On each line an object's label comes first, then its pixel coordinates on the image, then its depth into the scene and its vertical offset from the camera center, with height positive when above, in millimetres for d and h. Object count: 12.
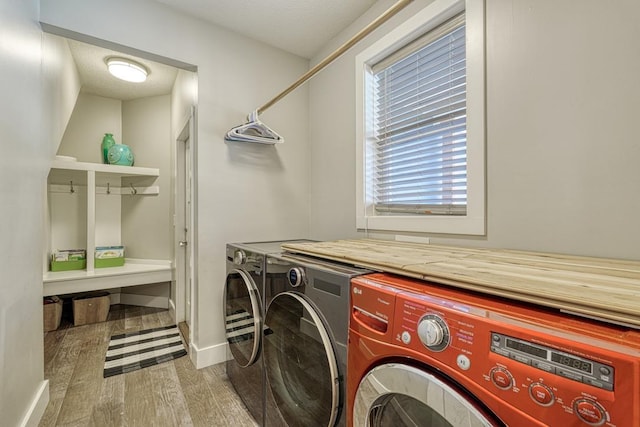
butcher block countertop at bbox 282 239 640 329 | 550 -168
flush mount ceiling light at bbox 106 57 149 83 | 2719 +1375
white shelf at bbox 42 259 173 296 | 2748 -684
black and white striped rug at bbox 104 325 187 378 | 2182 -1175
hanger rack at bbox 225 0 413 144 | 1987 +595
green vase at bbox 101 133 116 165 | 3441 +810
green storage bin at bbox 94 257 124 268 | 3211 -578
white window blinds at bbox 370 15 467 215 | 1543 +523
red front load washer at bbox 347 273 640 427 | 450 -295
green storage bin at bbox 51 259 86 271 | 2990 -574
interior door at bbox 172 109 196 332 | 2975 -216
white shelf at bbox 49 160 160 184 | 2871 +442
